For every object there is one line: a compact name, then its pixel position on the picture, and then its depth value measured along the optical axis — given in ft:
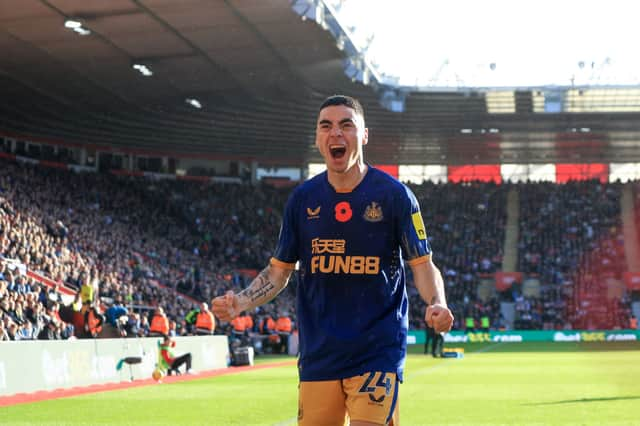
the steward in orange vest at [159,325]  85.35
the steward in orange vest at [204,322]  96.60
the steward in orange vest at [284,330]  130.11
